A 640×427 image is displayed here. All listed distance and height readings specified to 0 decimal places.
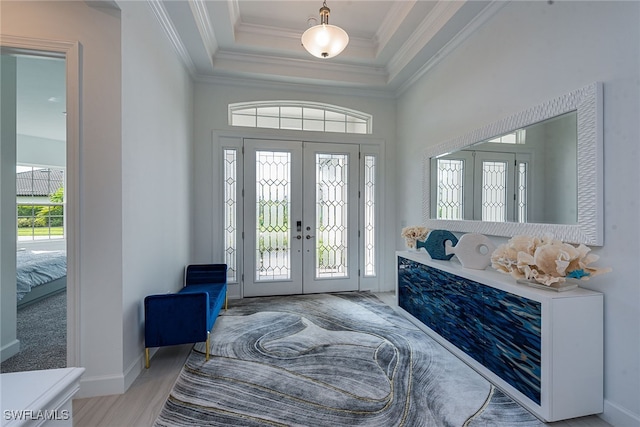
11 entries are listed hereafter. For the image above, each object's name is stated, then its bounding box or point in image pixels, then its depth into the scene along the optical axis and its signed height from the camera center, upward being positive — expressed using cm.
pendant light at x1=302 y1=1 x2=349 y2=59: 221 +140
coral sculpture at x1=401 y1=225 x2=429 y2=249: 323 -27
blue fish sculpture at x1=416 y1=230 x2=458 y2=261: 276 -33
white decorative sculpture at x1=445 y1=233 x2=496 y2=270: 233 -34
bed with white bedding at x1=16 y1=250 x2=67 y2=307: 352 -90
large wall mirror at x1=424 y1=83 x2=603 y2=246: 177 +31
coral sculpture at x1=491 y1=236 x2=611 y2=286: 165 -31
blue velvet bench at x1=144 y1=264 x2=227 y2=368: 221 -88
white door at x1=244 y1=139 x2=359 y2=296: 403 -10
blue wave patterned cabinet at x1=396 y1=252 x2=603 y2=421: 164 -85
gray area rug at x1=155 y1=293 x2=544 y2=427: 172 -127
